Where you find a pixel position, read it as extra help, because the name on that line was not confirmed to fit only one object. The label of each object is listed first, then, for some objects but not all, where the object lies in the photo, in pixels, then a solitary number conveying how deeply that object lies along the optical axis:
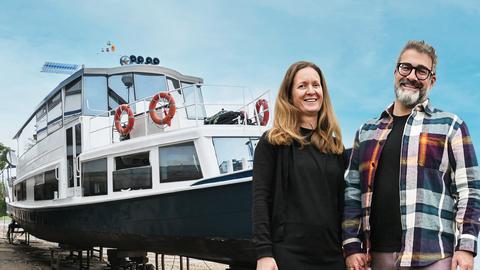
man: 2.44
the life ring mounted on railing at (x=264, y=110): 7.94
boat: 6.36
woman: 2.41
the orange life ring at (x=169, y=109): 7.63
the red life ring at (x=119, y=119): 8.20
